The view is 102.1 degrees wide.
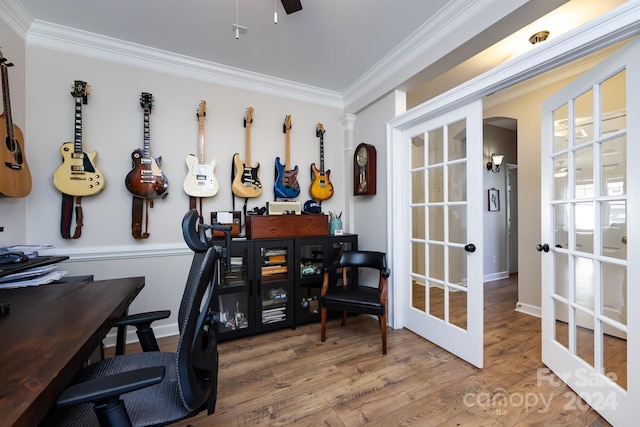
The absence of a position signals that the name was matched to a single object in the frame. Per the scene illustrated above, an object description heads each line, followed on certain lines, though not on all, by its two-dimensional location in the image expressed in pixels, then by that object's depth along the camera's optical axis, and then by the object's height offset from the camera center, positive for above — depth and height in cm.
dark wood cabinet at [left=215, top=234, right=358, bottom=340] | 235 -66
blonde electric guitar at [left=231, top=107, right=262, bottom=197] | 257 +40
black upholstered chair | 209 -70
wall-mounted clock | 270 +47
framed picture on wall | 421 +22
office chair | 72 -56
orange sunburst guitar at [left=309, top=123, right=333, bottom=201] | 294 +37
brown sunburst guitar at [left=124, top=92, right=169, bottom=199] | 219 +37
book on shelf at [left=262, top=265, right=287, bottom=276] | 246 -53
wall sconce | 406 +80
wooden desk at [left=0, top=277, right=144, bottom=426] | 61 -41
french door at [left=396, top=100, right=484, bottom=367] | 188 -15
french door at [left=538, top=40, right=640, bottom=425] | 125 -14
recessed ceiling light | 206 +143
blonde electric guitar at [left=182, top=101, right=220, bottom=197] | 241 +38
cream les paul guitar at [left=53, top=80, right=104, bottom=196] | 200 +39
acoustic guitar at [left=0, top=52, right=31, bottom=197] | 156 +38
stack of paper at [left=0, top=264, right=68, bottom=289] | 143 -36
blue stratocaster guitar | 276 +40
